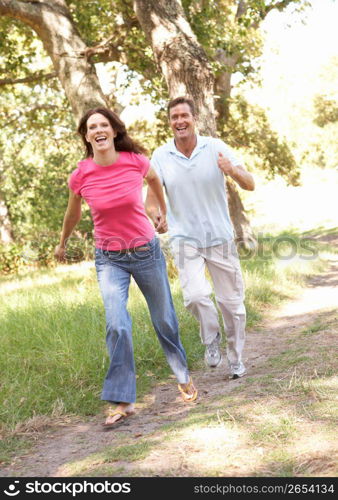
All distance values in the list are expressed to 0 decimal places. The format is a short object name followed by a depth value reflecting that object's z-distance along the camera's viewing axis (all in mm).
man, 8681
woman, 7653
